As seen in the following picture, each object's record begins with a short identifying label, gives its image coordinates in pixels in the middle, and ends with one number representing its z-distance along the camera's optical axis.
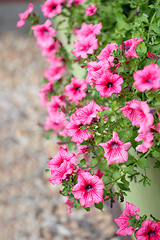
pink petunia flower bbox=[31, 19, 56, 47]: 1.30
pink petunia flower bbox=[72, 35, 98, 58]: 1.12
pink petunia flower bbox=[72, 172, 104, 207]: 1.00
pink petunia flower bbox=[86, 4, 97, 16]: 1.26
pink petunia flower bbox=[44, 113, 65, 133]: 1.30
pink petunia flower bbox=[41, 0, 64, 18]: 1.27
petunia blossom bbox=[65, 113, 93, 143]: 1.04
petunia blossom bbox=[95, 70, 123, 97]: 1.02
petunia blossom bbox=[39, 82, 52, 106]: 1.38
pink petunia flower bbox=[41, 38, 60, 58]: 1.38
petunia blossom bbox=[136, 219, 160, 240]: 0.99
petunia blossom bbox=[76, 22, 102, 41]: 1.18
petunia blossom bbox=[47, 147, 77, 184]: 1.02
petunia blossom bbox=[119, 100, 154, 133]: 0.92
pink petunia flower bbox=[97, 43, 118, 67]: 1.07
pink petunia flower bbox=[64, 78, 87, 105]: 1.17
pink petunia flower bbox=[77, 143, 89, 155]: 1.09
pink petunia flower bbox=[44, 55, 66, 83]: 1.40
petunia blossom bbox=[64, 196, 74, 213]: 1.11
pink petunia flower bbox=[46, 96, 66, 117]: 1.29
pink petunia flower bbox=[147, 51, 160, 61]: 1.05
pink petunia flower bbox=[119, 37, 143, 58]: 1.04
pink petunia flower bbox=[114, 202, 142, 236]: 1.02
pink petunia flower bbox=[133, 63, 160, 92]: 0.93
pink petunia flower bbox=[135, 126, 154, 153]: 0.96
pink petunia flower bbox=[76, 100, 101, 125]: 1.02
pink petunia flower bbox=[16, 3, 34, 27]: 1.31
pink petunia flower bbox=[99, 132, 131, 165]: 1.00
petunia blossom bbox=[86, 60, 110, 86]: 1.02
